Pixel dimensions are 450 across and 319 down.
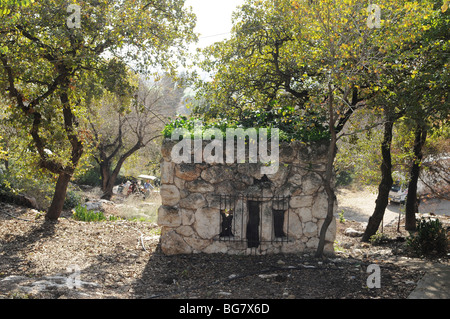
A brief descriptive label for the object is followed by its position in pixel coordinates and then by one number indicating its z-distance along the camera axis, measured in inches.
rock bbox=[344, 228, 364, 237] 442.9
